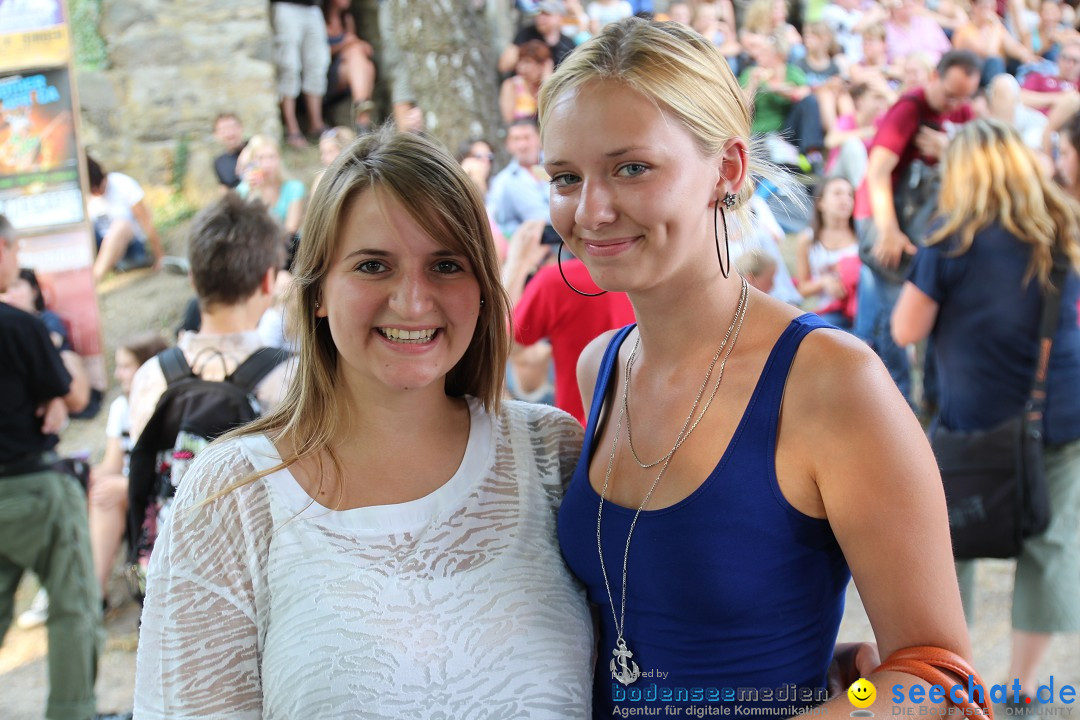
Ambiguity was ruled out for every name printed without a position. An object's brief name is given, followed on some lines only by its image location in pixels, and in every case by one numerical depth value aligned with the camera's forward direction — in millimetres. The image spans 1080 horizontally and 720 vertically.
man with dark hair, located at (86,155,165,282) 7340
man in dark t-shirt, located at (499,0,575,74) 8203
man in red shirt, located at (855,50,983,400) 4984
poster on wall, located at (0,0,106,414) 4863
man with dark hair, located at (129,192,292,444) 2994
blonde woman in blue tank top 1369
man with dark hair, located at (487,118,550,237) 6094
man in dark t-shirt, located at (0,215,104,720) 3482
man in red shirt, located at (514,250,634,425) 3268
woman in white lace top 1526
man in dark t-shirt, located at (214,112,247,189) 7445
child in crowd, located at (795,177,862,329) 6102
